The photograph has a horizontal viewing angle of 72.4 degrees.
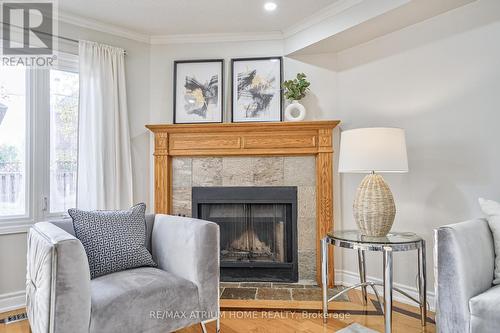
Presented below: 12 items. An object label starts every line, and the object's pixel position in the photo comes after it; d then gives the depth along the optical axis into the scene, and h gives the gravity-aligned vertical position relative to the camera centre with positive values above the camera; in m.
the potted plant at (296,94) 3.17 +0.68
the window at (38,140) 2.70 +0.24
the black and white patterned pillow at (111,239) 1.90 -0.41
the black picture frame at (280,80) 3.30 +0.86
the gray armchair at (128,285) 1.49 -0.59
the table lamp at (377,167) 2.25 +0.00
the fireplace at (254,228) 3.25 -0.59
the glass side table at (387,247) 2.00 -0.49
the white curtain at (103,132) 2.98 +0.33
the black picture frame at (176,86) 3.34 +0.81
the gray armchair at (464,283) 1.56 -0.57
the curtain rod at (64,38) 2.85 +1.13
